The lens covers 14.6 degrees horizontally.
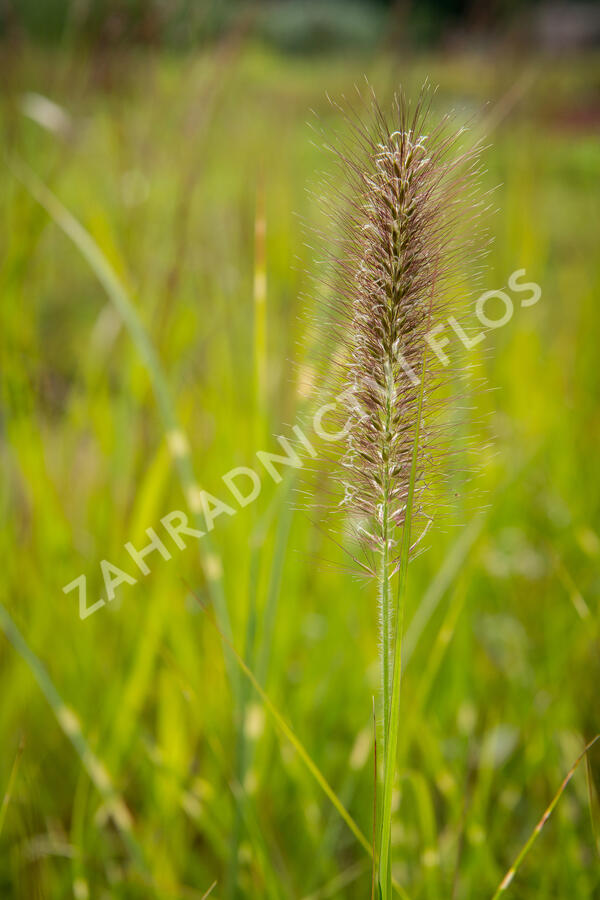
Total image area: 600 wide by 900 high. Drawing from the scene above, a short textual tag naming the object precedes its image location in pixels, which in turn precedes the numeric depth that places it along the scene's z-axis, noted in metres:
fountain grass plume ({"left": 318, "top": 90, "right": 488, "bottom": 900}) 0.65
